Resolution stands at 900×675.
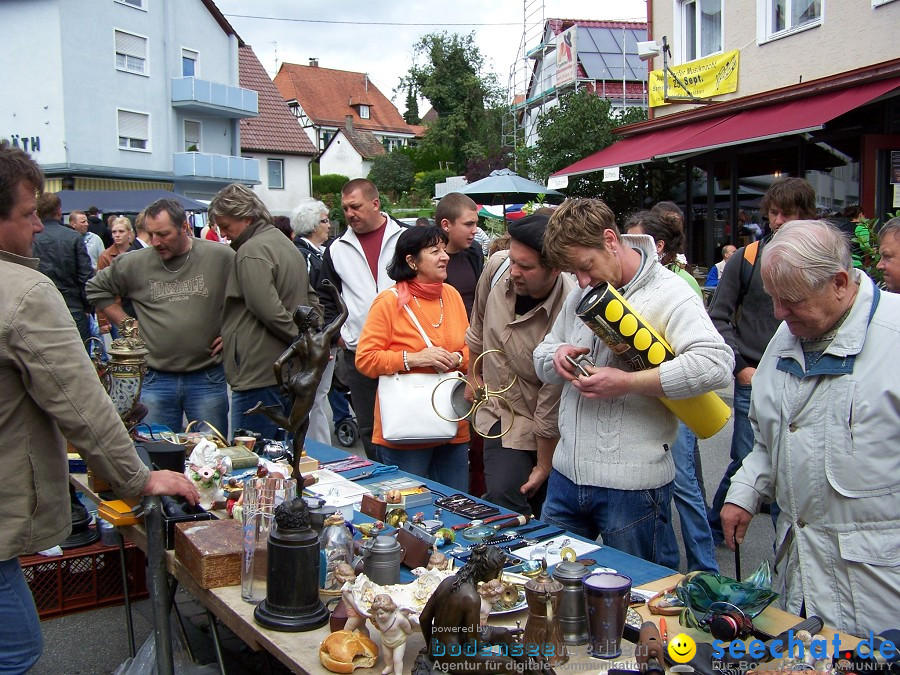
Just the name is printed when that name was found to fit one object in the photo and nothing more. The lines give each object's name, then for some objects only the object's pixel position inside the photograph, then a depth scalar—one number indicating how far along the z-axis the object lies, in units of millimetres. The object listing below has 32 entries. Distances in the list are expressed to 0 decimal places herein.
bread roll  1734
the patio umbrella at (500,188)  12841
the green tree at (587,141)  15359
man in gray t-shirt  4391
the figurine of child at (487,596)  1808
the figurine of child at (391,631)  1730
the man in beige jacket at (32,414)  2031
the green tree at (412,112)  70125
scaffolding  23681
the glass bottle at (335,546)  2230
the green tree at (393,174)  45219
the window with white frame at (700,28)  12602
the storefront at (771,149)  9180
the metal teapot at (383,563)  2094
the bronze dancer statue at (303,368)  2562
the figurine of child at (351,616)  1849
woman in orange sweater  3600
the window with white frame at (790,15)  10633
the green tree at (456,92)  49250
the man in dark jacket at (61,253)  6897
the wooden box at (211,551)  2215
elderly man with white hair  1951
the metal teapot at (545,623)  1729
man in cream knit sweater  2385
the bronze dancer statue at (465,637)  1565
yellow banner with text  12008
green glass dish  1875
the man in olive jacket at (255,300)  4230
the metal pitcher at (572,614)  1827
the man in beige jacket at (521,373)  3088
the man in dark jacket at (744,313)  4273
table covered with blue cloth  2240
